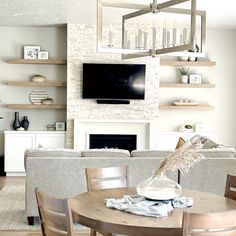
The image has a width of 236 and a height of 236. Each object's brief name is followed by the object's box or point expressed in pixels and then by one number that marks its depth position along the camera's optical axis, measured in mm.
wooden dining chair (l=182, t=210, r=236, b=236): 2361
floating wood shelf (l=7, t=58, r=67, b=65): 8949
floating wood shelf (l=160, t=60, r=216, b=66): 9094
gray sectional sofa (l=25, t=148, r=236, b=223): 5102
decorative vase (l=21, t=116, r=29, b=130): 8970
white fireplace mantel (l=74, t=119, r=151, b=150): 8742
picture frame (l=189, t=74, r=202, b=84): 9180
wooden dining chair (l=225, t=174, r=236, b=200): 3611
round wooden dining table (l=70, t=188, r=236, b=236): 2580
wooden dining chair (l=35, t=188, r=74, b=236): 2592
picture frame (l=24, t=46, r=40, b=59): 9039
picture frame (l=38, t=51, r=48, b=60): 9023
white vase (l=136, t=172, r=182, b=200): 3106
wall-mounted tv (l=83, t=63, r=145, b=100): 8727
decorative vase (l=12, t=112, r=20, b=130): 8953
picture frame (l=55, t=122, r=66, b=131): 9031
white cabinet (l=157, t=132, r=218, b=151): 8953
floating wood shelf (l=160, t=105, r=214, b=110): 9086
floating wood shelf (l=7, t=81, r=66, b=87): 8930
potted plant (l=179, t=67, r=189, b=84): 9156
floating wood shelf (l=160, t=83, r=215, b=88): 9102
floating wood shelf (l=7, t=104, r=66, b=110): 8938
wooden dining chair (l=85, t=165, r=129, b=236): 3883
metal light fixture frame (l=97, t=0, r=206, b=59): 3689
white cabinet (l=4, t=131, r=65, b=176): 8695
